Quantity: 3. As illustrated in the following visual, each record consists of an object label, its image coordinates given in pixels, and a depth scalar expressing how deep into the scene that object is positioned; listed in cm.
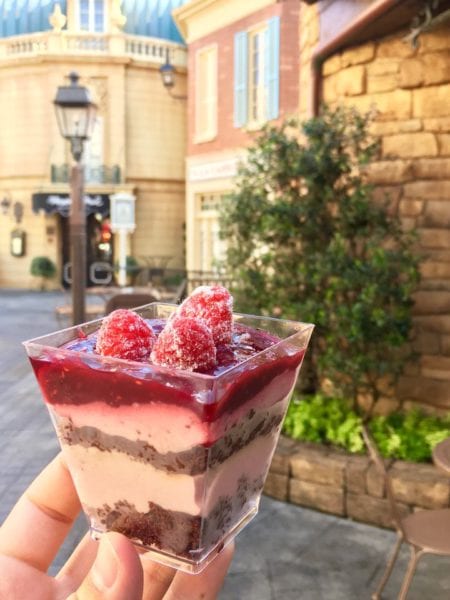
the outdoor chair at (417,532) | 288
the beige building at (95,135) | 1992
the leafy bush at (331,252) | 418
